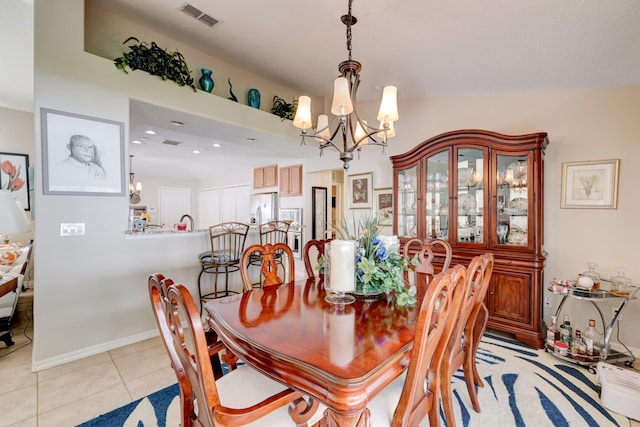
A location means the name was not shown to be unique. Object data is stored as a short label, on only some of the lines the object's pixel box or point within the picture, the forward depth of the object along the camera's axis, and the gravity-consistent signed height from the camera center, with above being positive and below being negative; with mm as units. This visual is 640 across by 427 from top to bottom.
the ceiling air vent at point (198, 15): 2426 +1739
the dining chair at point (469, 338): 1487 -784
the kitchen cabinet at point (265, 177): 6434 +807
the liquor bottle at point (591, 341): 2414 -1130
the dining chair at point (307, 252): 2400 -367
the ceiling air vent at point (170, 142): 5083 +1266
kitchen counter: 2666 -228
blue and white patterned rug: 1740 -1299
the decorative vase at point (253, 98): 3639 +1447
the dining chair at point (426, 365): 1001 -607
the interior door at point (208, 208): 8484 +98
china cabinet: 2732 +28
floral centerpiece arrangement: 1624 -308
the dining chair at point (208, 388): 897 -660
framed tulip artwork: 4012 +519
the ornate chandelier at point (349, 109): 1922 +732
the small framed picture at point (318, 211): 5642 -5
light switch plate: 2332 -146
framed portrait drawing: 2262 +479
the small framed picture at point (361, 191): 4387 +317
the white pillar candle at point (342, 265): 1523 -293
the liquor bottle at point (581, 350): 2383 -1190
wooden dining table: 908 -526
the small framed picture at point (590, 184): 2652 +252
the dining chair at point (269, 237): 3552 -368
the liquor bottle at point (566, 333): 2553 -1107
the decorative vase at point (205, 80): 3125 +1443
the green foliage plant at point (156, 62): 2566 +1408
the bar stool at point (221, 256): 3156 -512
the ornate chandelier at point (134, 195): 6863 +419
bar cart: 2340 -996
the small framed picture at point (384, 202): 4133 +128
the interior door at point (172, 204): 8586 +228
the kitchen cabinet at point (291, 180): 5734 +634
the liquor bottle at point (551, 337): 2575 -1159
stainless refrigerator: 6375 +86
